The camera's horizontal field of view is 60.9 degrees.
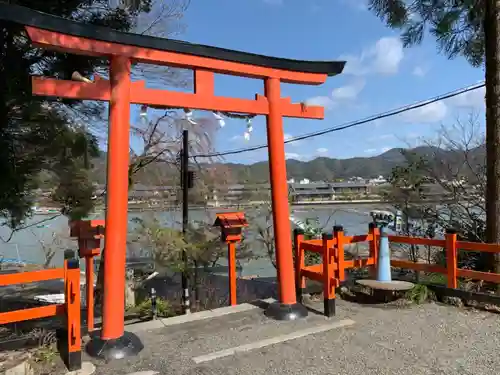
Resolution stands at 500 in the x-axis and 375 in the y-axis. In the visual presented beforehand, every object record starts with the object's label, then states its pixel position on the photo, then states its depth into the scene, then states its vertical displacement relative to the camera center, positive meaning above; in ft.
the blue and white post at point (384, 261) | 21.24 -3.75
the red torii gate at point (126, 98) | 13.91 +3.41
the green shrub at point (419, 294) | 20.33 -5.25
